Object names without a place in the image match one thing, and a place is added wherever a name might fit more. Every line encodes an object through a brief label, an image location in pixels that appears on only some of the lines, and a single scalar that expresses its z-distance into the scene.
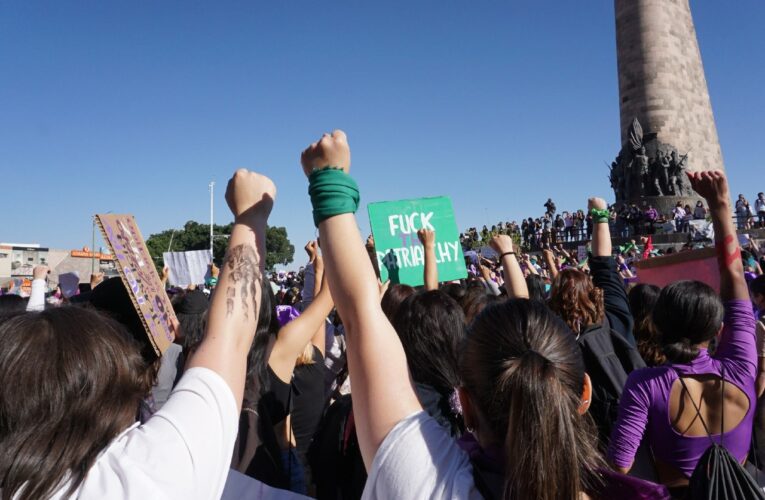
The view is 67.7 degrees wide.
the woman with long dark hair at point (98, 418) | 1.00
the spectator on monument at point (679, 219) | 21.47
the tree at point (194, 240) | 65.81
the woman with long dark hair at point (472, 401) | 1.10
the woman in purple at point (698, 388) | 2.07
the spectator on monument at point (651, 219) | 22.14
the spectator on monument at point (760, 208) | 21.09
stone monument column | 24.44
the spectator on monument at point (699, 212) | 21.60
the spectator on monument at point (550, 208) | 27.50
